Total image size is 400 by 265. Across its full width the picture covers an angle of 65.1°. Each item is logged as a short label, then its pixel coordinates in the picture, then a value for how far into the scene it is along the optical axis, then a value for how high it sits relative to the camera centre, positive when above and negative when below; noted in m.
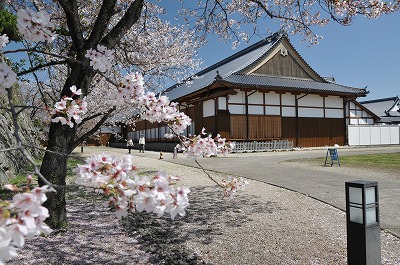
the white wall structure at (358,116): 27.38 +2.27
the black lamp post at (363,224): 3.26 -0.88
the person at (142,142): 24.00 +0.00
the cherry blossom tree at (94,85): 1.95 +0.49
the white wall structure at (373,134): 26.54 +0.60
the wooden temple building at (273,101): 20.70 +2.97
